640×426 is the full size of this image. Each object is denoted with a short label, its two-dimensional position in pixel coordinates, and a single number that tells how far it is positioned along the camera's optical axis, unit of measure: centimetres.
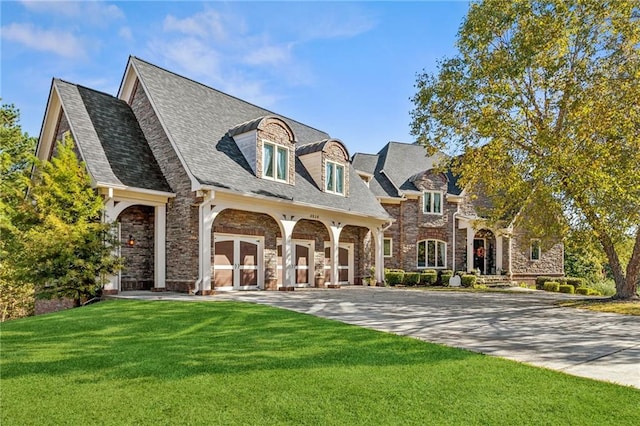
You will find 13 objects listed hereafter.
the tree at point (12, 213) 1265
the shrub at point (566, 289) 2336
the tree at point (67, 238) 1195
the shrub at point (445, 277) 2616
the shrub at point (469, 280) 2498
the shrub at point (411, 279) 2580
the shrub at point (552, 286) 2436
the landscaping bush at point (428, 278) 2631
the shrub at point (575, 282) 2653
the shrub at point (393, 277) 2544
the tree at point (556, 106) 1276
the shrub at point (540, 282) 2632
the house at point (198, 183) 1448
